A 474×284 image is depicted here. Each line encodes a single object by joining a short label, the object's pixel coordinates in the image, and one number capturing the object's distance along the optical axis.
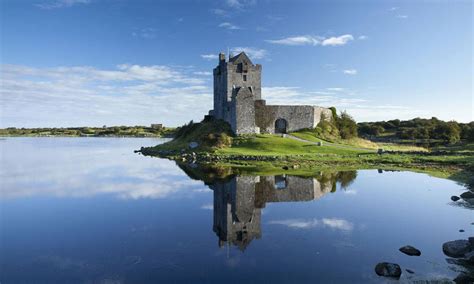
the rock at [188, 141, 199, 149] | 50.28
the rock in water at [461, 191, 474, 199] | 21.35
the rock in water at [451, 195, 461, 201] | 21.22
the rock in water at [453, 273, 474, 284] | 10.20
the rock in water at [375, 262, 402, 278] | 10.79
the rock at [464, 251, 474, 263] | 11.54
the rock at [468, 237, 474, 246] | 12.56
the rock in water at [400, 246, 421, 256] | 12.58
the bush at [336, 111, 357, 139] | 60.29
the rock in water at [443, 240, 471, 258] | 12.33
